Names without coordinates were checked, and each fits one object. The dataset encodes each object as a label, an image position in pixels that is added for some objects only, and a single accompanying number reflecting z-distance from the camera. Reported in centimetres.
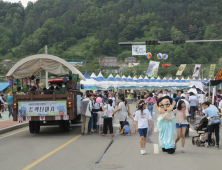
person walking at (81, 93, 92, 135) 1360
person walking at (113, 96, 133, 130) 1357
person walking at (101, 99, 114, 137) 1336
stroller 1060
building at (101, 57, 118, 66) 17150
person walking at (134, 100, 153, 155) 923
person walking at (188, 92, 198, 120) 1993
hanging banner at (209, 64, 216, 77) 5873
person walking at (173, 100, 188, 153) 977
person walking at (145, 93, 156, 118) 2018
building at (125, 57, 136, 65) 16218
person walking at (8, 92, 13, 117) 2330
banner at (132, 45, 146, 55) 4189
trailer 1308
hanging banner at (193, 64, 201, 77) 5903
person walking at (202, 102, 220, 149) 1009
